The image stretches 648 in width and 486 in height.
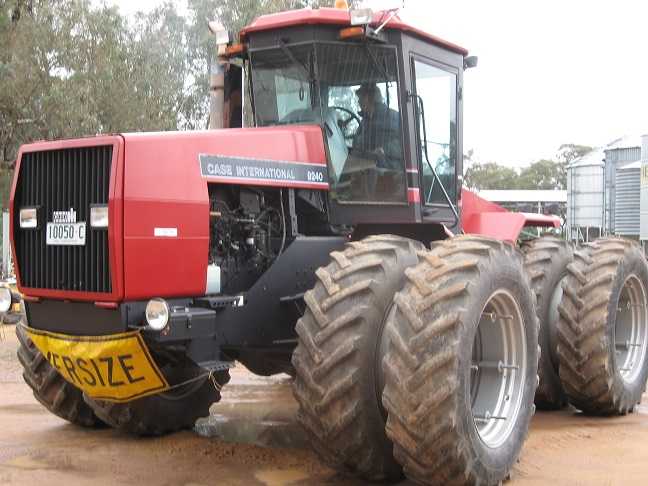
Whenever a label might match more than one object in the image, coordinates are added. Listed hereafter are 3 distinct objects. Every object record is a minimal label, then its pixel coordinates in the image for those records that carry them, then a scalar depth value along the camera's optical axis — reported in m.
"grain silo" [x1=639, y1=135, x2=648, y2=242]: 17.27
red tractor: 4.43
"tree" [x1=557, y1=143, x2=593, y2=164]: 59.51
